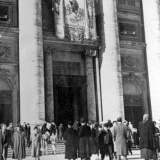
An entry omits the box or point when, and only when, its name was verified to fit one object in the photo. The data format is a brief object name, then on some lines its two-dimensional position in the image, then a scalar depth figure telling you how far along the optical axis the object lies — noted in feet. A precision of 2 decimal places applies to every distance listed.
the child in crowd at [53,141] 56.54
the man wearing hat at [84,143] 36.13
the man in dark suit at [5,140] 42.11
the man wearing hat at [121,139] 38.32
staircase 56.65
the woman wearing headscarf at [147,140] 32.16
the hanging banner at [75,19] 75.36
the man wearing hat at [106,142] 42.47
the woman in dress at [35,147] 45.24
